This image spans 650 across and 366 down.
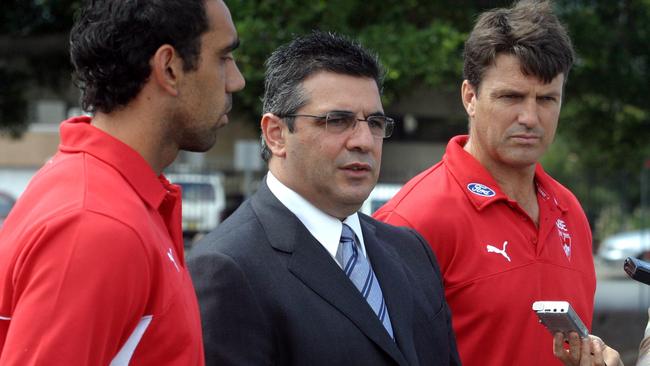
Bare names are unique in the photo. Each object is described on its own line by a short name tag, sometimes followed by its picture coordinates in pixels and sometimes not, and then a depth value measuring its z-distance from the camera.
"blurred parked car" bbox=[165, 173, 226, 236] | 21.25
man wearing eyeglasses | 2.68
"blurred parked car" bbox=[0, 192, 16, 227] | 19.81
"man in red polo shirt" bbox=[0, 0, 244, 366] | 1.88
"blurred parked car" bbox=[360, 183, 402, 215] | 13.66
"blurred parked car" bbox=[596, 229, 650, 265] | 19.47
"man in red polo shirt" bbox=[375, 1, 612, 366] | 3.45
